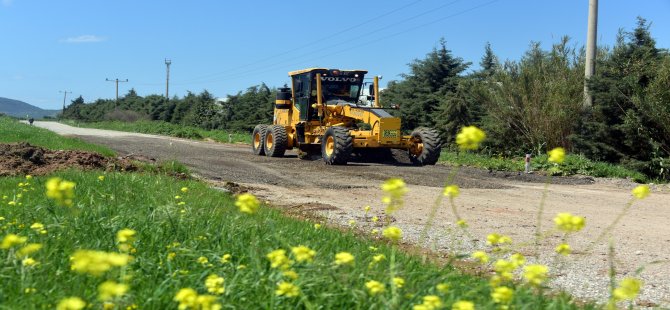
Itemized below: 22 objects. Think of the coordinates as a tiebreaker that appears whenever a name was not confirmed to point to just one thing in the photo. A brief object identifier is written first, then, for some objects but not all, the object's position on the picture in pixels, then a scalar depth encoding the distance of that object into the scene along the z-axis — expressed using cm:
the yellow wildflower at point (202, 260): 335
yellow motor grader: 1816
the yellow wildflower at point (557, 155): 286
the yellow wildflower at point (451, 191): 294
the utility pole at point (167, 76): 8894
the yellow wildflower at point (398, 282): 285
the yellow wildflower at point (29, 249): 258
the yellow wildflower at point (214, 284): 258
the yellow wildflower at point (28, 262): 297
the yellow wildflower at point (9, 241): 256
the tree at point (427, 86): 3022
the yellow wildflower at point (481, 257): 296
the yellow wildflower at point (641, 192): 311
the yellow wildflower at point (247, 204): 278
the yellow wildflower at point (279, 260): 271
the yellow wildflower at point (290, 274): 276
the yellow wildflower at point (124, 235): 264
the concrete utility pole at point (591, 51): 1922
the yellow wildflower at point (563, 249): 291
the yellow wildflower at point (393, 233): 290
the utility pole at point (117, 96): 9796
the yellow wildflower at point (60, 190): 264
